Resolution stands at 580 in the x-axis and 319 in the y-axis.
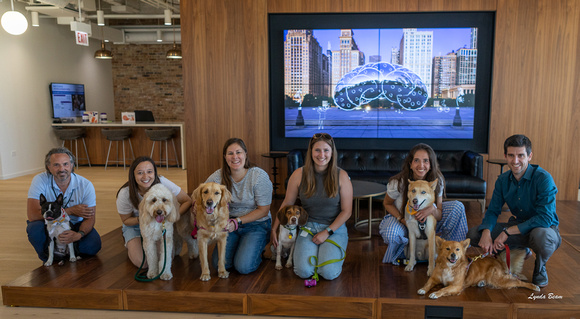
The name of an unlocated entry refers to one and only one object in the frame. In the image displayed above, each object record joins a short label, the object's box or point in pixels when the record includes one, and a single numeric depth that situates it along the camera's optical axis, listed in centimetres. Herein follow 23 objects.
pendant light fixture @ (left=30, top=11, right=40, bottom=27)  811
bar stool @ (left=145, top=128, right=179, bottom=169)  868
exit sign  791
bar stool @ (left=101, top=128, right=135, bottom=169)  888
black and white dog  316
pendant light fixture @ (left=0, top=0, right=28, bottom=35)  631
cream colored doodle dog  285
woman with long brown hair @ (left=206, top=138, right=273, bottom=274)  321
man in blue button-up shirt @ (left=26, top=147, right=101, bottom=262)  330
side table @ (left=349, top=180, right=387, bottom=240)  405
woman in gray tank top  304
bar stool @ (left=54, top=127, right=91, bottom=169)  902
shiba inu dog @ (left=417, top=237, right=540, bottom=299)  268
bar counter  902
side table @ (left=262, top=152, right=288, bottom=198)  584
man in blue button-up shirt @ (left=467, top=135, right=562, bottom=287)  279
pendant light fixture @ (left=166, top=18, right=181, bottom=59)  942
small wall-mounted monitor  926
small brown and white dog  298
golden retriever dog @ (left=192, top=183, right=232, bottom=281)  288
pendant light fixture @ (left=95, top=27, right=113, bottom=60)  955
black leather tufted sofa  514
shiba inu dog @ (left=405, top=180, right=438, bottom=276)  294
